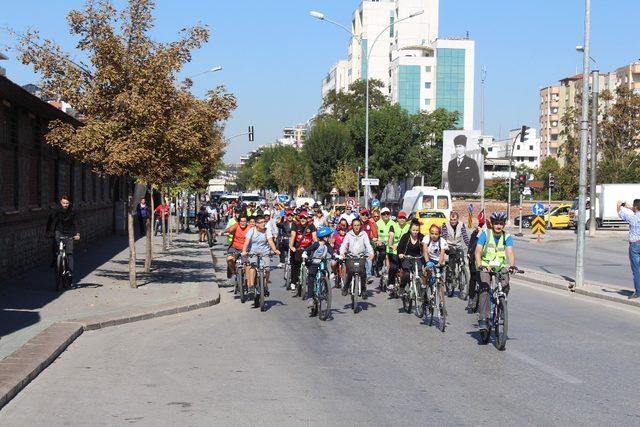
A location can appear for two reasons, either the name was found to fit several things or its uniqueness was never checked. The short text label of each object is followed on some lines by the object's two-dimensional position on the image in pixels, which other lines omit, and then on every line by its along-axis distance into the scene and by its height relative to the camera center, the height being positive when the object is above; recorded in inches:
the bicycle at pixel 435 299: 499.8 -66.6
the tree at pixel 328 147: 3553.2 +151.1
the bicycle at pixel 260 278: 593.6 -64.3
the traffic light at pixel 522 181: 1724.9 +10.8
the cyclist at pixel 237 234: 689.6 -40.6
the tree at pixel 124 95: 661.9 +66.5
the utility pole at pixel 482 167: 2065.1 +52.3
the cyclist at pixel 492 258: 441.4 -36.0
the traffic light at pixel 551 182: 1959.9 +10.8
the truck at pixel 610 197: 2268.7 -24.2
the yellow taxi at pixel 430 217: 1246.9 -48.4
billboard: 2475.4 +58.8
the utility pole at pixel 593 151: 1494.1 +65.4
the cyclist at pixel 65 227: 672.4 -35.2
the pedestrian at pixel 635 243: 658.8 -41.2
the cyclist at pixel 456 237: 703.1 -41.1
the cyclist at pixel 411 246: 565.0 -39.1
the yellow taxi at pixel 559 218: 2437.3 -86.0
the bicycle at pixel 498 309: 426.0 -60.4
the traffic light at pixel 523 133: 1706.4 +107.1
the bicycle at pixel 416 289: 552.7 -65.6
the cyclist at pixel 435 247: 553.0 -39.9
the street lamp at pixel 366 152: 1787.6 +72.6
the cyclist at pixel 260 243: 593.9 -40.2
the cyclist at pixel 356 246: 592.7 -41.3
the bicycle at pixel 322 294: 550.6 -69.1
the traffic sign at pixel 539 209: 1620.3 -41.0
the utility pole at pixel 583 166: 752.3 +18.4
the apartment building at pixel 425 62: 4690.0 +656.9
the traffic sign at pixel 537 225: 1550.2 -67.6
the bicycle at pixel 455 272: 707.4 -70.3
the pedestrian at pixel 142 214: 1567.4 -61.3
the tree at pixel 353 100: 4094.5 +400.7
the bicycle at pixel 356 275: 587.5 -60.2
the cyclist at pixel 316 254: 563.2 -45.2
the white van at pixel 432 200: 1754.4 -28.8
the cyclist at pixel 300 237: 639.2 -39.4
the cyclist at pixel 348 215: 808.3 -28.9
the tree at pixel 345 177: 3388.3 +28.8
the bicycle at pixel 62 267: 660.1 -64.4
